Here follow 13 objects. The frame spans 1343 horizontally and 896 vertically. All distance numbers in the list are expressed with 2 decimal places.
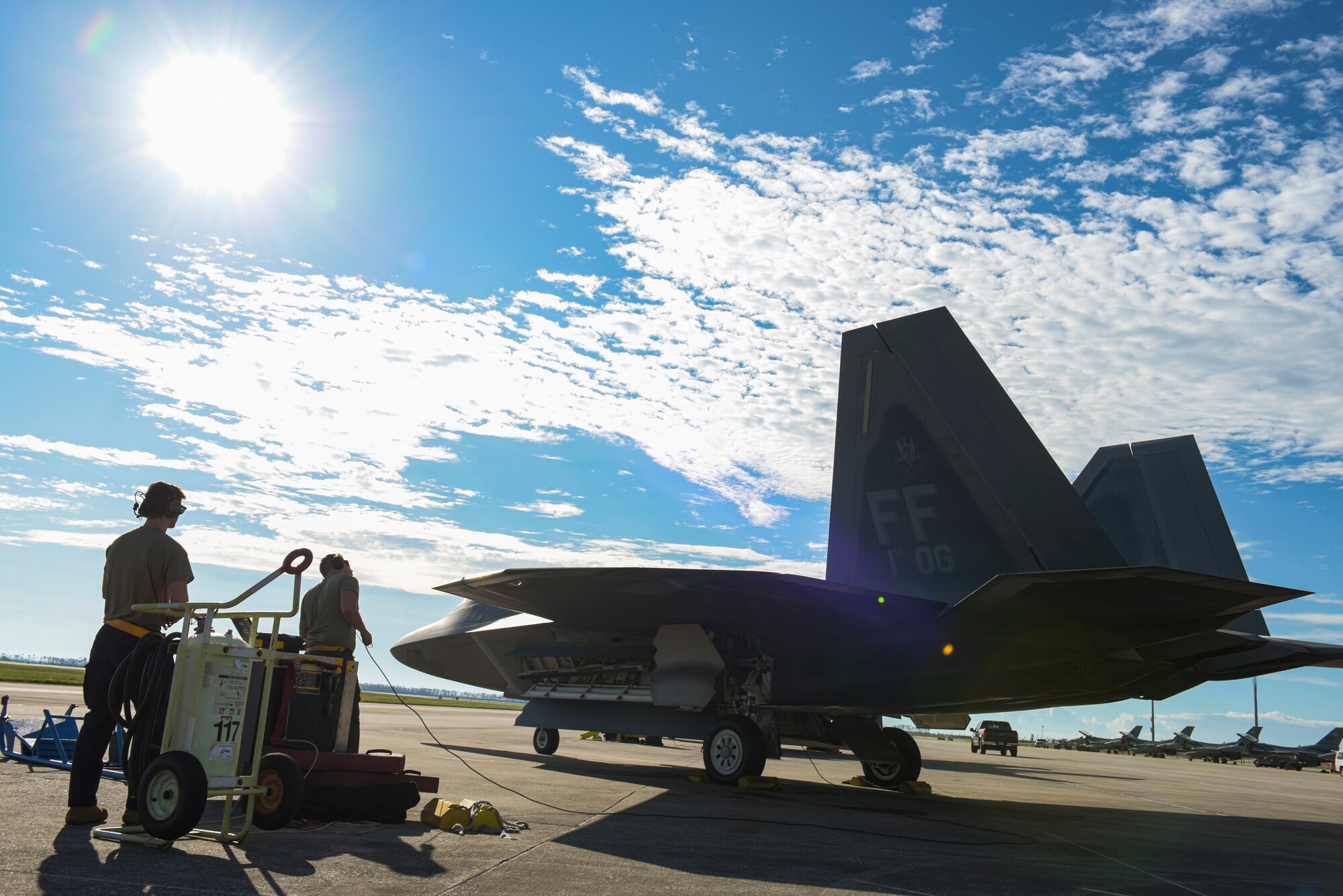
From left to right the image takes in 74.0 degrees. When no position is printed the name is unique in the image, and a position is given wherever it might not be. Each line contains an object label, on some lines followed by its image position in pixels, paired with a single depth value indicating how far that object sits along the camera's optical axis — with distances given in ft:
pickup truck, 122.01
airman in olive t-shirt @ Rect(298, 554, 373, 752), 21.99
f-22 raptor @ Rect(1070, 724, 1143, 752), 212.43
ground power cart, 13.82
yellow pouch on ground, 18.21
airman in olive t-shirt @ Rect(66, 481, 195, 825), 15.60
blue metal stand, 23.12
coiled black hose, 15.21
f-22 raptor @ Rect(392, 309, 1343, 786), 27.96
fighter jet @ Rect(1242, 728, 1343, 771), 146.72
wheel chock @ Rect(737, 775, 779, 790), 31.58
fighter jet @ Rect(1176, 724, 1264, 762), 163.53
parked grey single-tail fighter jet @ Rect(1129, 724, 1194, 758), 191.93
